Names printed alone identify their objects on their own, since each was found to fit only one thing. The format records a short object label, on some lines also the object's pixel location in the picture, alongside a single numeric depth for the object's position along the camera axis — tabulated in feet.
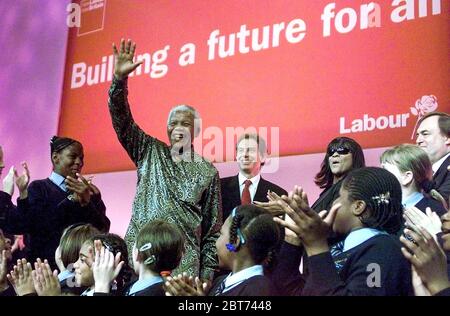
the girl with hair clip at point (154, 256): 7.43
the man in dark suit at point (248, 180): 10.07
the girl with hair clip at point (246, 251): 6.47
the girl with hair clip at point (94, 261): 7.86
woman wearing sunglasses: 8.73
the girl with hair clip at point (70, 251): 8.55
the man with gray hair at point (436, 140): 8.80
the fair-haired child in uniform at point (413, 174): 7.94
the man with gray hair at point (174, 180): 8.87
